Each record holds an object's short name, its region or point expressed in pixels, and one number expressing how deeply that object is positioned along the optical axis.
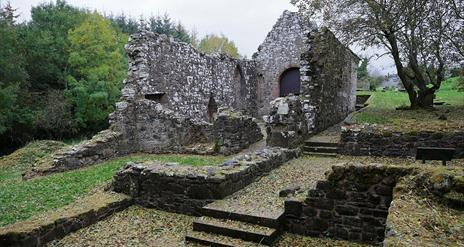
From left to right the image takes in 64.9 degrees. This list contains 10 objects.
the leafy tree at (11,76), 21.83
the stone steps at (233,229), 5.93
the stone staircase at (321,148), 11.63
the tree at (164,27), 43.41
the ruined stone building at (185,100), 12.80
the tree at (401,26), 12.83
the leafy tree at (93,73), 26.88
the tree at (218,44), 59.63
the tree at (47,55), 28.41
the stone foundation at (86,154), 11.22
